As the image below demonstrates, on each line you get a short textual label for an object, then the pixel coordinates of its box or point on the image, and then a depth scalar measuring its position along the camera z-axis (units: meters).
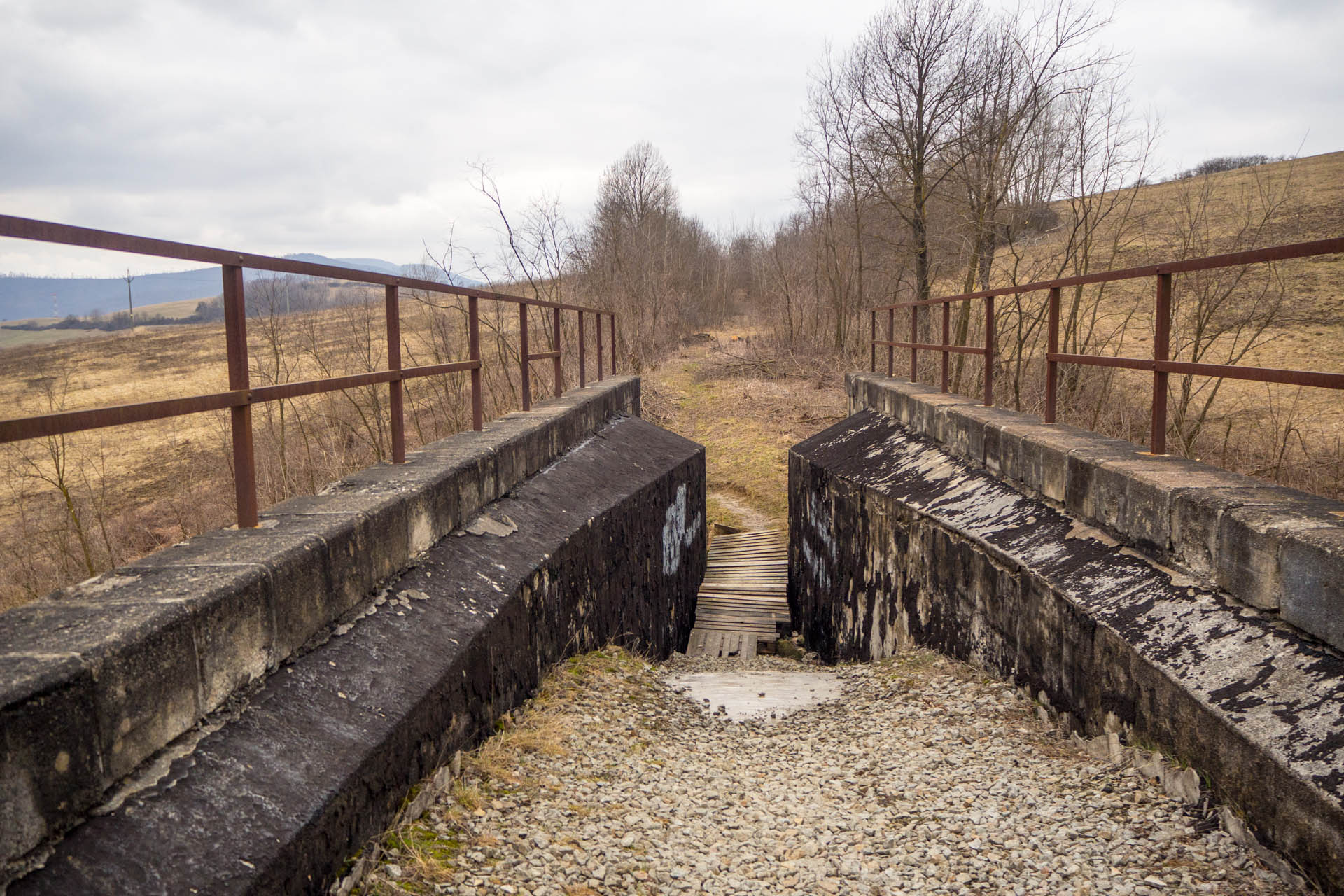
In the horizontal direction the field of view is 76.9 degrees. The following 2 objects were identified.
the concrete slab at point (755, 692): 5.45
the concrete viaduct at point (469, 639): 1.99
